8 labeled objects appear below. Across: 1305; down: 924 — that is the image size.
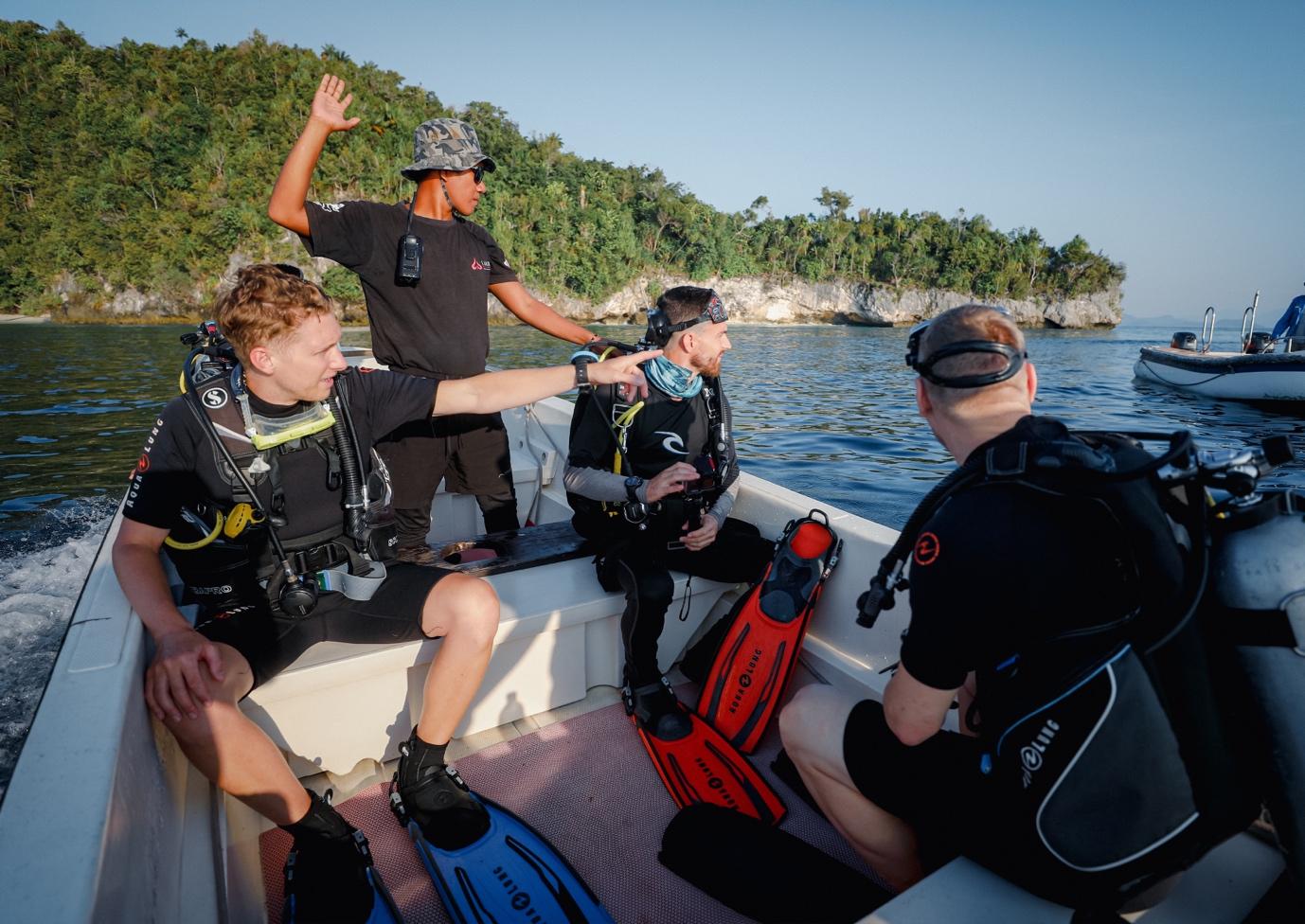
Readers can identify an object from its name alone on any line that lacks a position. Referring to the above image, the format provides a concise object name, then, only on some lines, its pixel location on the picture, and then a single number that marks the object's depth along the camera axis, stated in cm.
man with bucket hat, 307
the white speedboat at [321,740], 118
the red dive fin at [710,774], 239
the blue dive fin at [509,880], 195
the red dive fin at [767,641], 274
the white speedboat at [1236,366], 1317
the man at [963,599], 121
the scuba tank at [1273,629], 108
